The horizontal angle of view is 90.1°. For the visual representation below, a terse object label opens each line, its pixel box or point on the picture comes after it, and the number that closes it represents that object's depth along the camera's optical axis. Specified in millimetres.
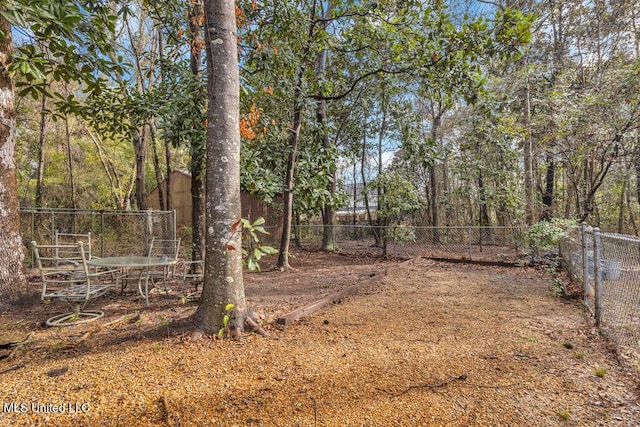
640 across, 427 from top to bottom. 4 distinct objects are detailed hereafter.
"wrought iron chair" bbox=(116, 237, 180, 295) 4654
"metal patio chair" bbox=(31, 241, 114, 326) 3492
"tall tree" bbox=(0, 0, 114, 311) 3734
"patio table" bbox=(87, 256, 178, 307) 3825
